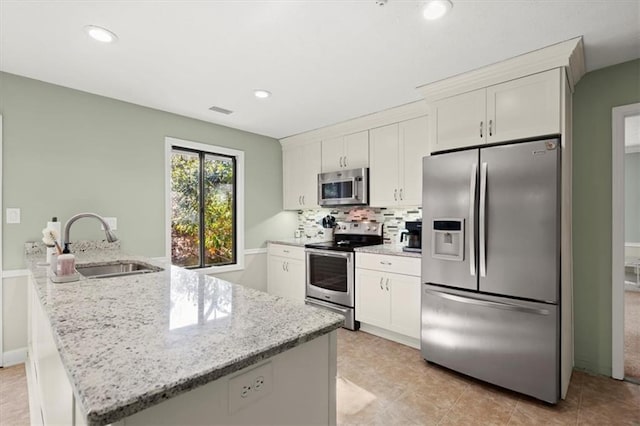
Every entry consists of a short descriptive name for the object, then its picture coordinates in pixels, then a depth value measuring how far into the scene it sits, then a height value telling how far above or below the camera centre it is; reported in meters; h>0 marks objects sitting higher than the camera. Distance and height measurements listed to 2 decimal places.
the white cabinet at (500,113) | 2.20 +0.76
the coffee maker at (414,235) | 3.21 -0.22
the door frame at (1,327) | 2.61 -0.93
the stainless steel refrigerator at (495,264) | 2.11 -0.36
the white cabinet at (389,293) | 3.00 -0.78
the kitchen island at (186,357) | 0.66 -0.35
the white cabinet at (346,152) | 3.79 +0.77
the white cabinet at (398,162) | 3.29 +0.56
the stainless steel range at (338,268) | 3.52 -0.63
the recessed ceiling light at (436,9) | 1.74 +1.14
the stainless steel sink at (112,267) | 2.21 -0.39
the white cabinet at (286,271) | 4.15 -0.77
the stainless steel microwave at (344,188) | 3.74 +0.32
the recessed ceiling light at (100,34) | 1.99 +1.14
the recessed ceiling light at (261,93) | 2.97 +1.13
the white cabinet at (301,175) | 4.35 +0.54
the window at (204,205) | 3.77 +0.10
